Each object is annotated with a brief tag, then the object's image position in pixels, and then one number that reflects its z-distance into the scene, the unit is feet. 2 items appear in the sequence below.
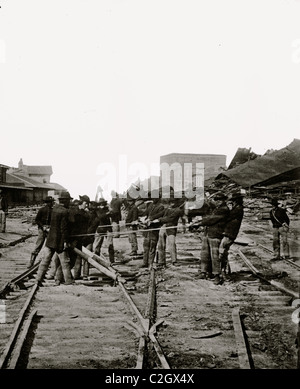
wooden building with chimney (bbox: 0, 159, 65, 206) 146.92
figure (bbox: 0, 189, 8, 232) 58.75
